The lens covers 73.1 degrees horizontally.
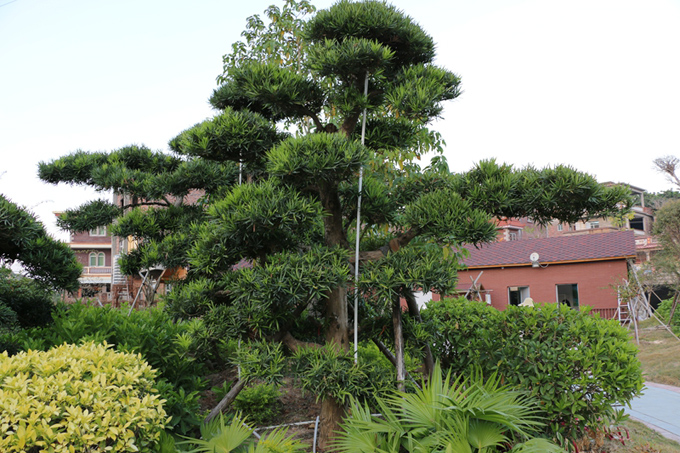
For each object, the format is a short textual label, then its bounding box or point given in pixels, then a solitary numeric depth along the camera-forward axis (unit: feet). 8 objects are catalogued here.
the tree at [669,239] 45.28
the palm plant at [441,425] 8.87
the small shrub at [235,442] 9.71
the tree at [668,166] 53.93
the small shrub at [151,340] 11.19
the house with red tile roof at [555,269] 52.95
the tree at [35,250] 9.65
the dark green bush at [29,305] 12.76
